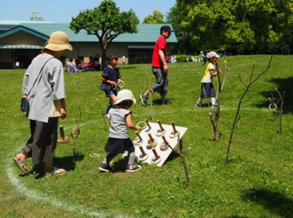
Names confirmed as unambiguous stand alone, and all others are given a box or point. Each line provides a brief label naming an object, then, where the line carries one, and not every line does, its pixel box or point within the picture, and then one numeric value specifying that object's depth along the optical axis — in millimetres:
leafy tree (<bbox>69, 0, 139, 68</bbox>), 26438
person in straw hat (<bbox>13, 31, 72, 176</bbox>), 5324
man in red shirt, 10086
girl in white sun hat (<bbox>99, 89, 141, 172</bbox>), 5566
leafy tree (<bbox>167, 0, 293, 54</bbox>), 38562
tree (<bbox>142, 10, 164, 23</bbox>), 86375
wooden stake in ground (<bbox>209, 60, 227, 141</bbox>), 6902
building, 40000
